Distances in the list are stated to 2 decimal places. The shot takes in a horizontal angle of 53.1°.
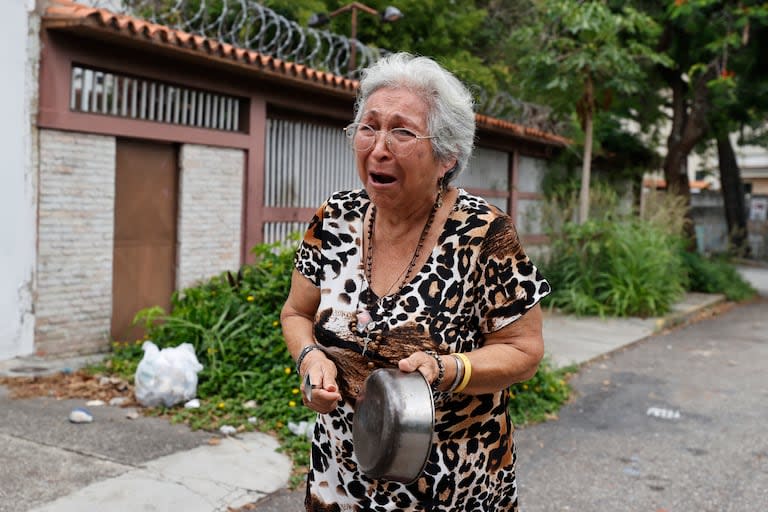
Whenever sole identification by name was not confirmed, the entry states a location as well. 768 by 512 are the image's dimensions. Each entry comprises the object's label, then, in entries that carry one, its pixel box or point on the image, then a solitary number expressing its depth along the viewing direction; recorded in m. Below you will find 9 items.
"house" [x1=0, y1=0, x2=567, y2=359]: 6.75
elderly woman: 2.06
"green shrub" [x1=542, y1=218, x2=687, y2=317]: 11.62
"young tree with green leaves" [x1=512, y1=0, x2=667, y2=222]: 11.62
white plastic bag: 5.57
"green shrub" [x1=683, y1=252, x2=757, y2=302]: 15.36
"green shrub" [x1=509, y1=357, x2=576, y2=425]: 6.16
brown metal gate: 7.66
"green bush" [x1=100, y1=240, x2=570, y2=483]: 5.44
